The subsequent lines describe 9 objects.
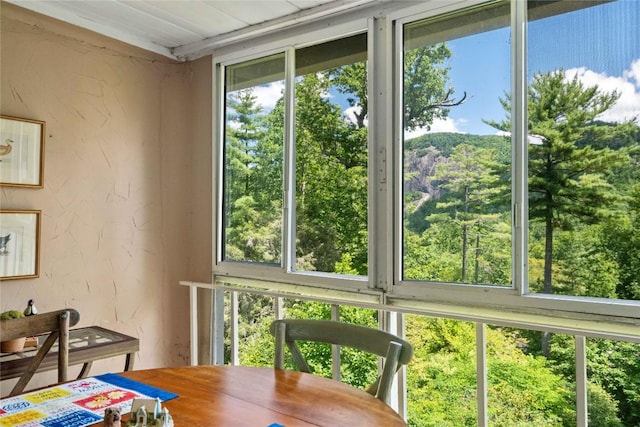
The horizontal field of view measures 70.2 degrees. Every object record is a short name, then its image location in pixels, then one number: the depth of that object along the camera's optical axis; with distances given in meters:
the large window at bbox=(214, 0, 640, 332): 1.73
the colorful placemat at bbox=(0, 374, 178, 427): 1.07
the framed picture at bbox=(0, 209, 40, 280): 2.17
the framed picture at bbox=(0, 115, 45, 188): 2.18
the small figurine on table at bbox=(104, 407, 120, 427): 0.98
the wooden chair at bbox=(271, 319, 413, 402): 1.34
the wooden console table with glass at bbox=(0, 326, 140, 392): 1.77
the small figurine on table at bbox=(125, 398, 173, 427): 0.97
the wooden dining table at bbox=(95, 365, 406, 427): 1.09
